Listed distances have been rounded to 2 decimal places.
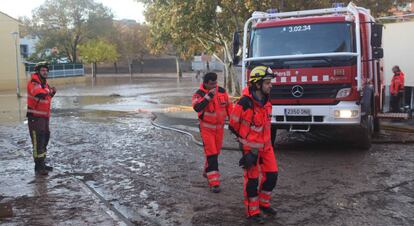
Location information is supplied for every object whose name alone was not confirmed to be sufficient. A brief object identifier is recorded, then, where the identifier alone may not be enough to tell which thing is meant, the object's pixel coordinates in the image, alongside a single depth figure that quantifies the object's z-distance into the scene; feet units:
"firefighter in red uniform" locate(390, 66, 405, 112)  46.73
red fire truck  29.32
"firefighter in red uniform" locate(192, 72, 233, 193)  22.27
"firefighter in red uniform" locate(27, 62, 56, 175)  26.48
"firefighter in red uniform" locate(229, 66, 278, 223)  17.52
